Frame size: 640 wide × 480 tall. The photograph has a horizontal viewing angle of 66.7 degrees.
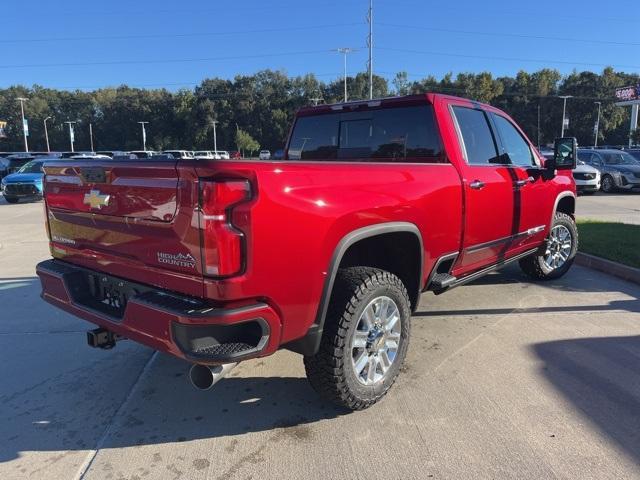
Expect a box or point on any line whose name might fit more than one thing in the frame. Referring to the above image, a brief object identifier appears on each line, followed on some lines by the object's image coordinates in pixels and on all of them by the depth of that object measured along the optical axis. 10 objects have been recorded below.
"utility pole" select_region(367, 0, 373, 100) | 40.07
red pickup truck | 2.31
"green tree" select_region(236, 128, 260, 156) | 83.53
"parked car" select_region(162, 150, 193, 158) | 28.62
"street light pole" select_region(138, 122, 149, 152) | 83.44
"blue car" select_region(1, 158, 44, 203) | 16.75
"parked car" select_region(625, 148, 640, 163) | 20.80
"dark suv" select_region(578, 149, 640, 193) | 18.03
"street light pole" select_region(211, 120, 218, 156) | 88.13
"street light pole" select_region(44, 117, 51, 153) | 90.77
